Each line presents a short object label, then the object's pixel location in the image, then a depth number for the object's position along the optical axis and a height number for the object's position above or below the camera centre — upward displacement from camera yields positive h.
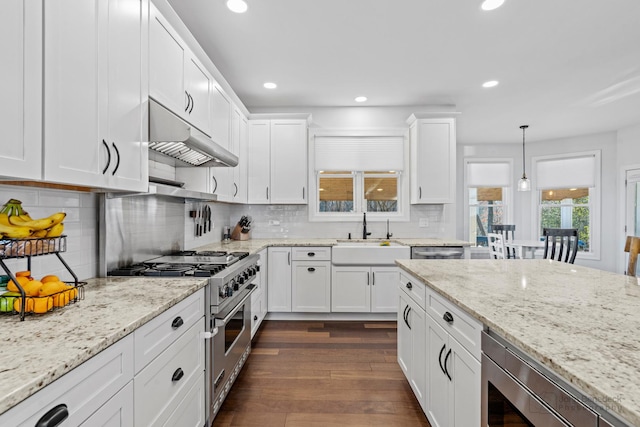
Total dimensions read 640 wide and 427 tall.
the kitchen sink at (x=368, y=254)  3.53 -0.43
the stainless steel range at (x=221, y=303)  1.73 -0.56
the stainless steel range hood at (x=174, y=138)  1.69 +0.45
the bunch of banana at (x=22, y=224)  1.08 -0.03
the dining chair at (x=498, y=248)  4.86 -0.51
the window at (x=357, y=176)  4.23 +0.58
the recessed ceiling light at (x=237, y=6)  2.21 +1.54
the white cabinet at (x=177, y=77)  1.77 +0.94
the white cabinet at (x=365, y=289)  3.56 -0.85
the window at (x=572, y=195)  5.83 +0.44
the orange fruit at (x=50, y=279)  1.15 -0.24
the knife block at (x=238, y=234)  3.94 -0.23
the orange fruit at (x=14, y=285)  1.07 -0.24
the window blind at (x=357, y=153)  4.23 +0.87
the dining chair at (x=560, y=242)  4.09 -0.35
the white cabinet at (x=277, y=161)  3.95 +0.71
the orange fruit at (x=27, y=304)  1.04 -0.30
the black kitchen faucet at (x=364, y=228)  4.14 -0.16
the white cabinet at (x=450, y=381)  1.22 -0.74
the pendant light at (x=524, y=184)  5.31 +0.57
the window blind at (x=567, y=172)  5.86 +0.88
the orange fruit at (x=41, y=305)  1.04 -0.30
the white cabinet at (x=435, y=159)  3.93 +0.73
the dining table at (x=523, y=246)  4.75 -0.46
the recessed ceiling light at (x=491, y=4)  2.19 +1.53
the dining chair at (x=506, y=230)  5.46 -0.25
